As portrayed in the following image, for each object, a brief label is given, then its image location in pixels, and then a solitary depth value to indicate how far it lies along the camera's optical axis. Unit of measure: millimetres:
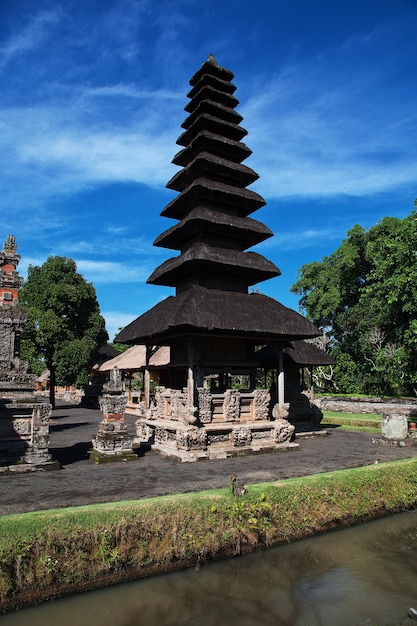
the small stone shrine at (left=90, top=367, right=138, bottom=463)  12180
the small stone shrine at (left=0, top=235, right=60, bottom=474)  10664
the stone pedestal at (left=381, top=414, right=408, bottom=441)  15055
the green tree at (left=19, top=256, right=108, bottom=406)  29406
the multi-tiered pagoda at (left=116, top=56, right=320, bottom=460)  13391
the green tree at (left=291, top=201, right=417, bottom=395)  16312
